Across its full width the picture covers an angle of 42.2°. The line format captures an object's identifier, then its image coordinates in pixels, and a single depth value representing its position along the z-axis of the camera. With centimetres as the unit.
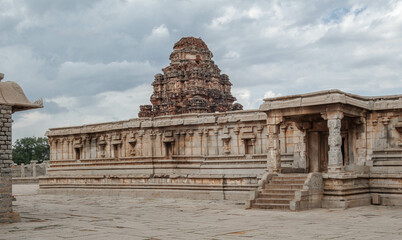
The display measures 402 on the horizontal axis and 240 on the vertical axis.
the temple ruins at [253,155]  1705
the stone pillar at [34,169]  4897
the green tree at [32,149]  7581
